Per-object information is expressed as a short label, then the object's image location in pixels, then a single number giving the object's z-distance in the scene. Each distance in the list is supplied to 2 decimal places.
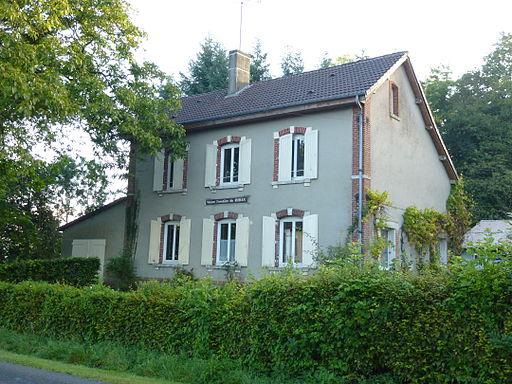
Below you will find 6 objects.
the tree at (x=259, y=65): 41.78
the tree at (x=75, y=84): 14.34
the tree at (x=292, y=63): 43.19
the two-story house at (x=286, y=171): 18.09
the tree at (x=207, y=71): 40.31
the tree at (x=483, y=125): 27.58
